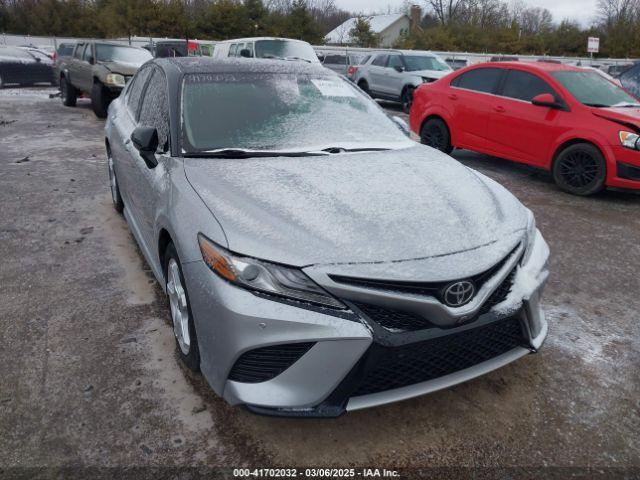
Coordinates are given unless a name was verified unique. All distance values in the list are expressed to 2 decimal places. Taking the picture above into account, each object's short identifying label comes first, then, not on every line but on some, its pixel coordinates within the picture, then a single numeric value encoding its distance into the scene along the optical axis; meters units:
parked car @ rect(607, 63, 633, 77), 23.78
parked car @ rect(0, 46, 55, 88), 16.48
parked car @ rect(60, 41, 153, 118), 10.93
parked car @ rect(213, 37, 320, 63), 12.18
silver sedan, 1.95
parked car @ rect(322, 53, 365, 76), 20.48
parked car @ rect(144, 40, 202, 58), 16.05
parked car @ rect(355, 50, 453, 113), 13.64
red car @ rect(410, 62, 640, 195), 5.69
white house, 56.28
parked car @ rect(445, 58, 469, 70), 25.37
